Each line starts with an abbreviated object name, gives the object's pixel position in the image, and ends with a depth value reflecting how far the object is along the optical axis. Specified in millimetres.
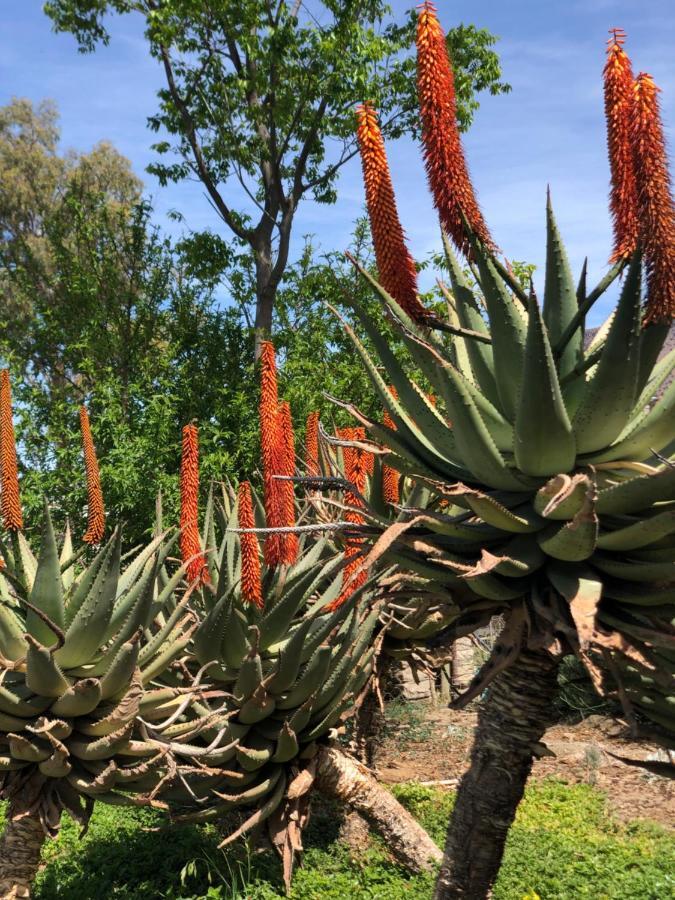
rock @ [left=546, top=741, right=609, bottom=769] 8250
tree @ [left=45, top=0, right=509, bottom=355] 14656
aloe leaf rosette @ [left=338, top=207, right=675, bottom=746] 2125
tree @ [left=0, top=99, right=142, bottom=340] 28062
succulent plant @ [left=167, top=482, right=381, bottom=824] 4133
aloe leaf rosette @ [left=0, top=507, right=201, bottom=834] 3389
